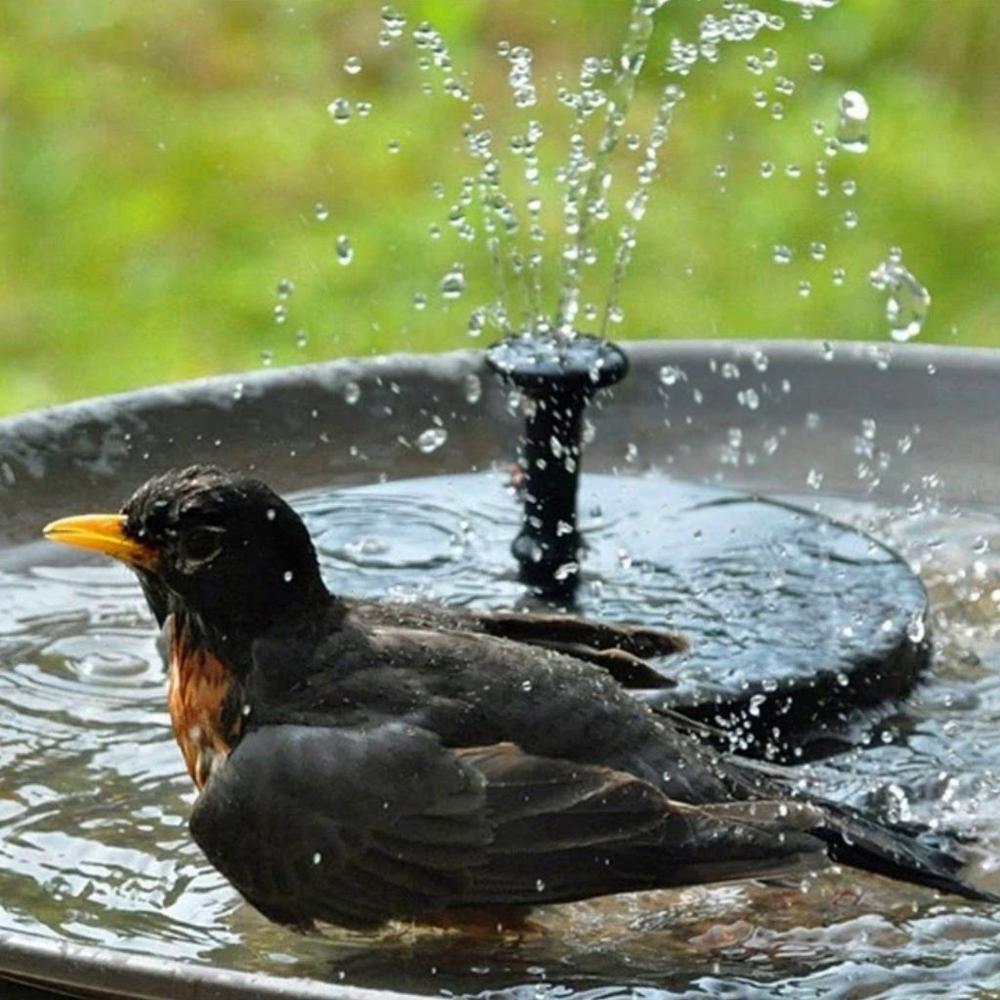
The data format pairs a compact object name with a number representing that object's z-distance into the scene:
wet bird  6.25
